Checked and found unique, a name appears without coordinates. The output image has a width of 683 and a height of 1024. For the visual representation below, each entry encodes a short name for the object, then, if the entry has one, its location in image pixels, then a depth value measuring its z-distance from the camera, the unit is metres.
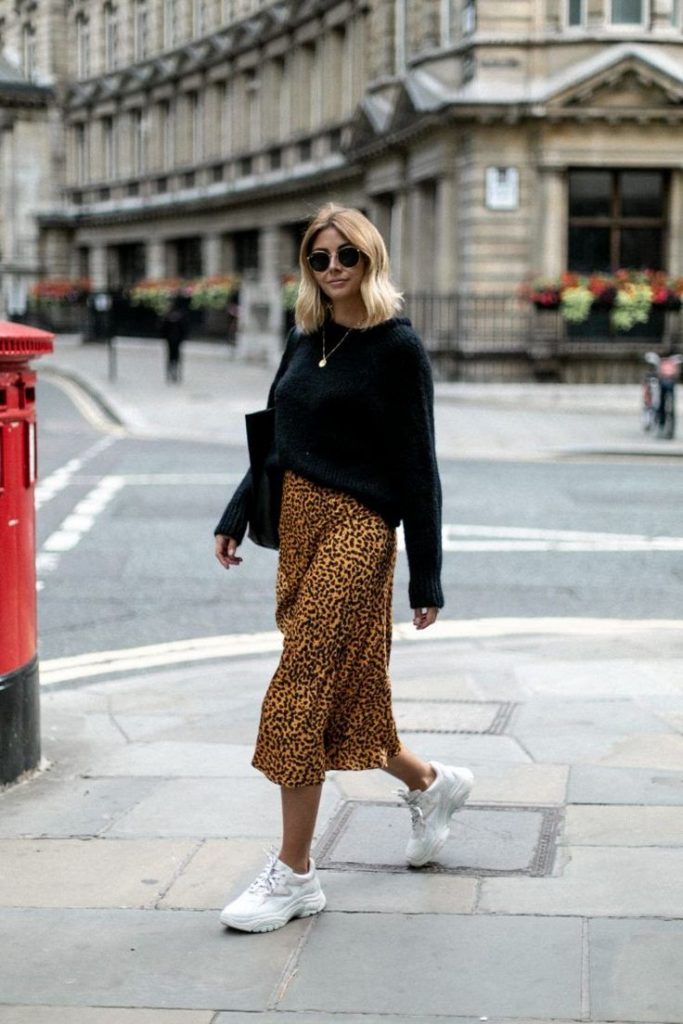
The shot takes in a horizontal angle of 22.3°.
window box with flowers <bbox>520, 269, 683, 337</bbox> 29.00
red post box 5.70
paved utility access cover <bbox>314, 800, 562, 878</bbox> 4.98
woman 4.55
